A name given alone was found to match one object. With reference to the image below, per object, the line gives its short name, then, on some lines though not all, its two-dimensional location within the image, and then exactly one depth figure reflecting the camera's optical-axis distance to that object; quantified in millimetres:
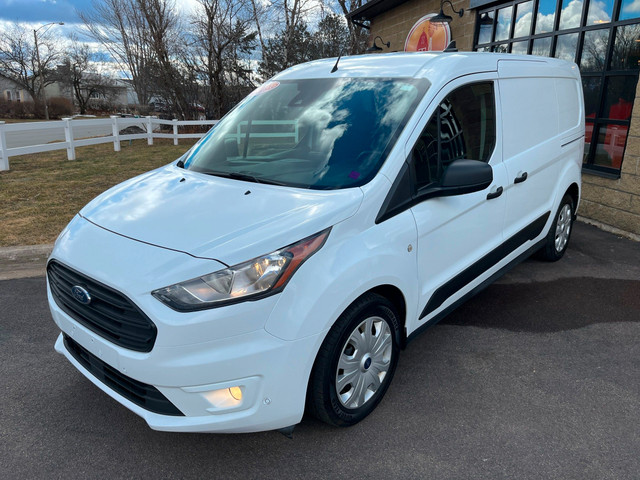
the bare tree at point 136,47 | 25250
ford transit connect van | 2141
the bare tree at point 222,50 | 21469
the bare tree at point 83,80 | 51625
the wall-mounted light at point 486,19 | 9617
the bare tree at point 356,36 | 20094
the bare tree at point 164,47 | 22266
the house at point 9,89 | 62031
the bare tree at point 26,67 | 49312
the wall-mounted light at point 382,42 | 13539
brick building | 6301
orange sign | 10516
